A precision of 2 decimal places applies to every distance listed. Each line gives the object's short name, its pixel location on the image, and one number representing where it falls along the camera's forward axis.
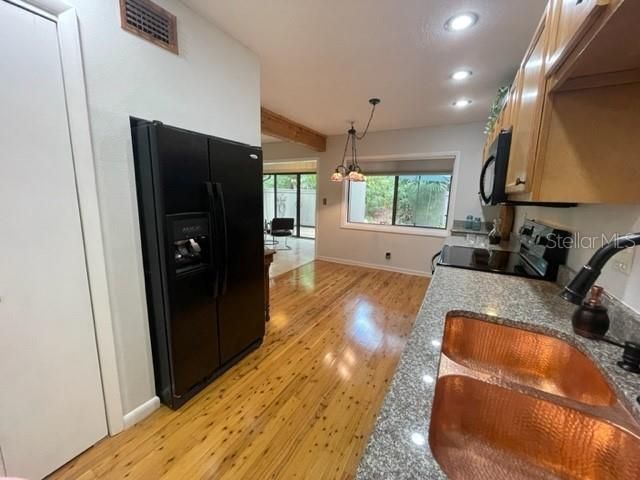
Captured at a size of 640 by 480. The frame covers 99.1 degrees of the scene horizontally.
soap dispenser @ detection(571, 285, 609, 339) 0.95
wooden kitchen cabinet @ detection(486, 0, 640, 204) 0.73
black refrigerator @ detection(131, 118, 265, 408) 1.52
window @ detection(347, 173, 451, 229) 4.72
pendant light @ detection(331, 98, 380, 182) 3.70
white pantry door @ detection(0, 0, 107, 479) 1.10
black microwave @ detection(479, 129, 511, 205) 1.46
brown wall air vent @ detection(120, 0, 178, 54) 1.43
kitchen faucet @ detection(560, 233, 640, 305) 0.69
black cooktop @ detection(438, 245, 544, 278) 1.80
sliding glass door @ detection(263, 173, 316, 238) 7.91
